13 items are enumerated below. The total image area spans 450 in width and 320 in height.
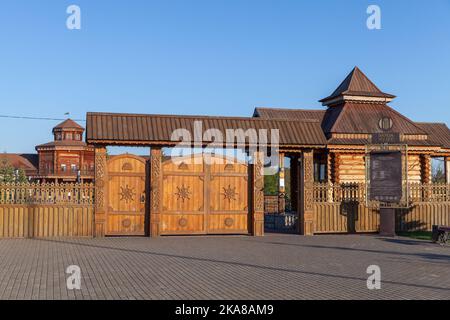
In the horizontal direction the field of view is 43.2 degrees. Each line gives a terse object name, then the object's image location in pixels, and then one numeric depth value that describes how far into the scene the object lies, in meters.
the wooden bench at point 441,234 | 19.16
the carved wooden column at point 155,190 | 20.38
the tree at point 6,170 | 51.95
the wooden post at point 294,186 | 31.31
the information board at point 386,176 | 21.94
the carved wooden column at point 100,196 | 20.00
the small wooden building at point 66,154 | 67.00
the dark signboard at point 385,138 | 22.33
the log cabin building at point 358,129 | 31.56
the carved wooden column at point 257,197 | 21.42
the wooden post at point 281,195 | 31.40
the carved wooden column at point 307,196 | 22.05
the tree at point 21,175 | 57.42
